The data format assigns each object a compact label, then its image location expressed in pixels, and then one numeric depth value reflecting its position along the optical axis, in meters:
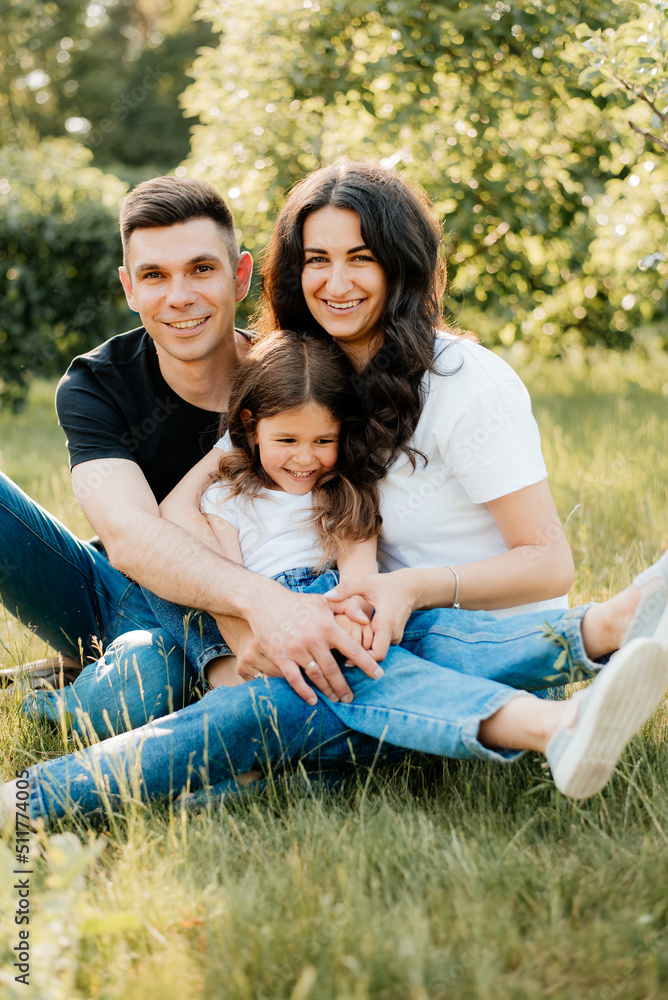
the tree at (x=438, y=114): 4.64
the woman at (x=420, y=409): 2.29
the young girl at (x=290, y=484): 2.47
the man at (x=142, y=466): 2.44
